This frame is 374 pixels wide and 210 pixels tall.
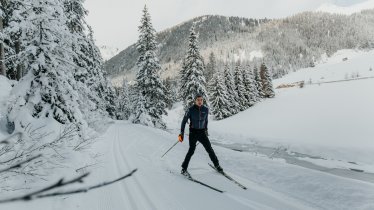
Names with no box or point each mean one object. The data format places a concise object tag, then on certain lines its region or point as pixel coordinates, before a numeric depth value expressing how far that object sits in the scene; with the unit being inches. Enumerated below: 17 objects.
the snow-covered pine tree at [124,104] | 3169.3
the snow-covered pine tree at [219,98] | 1919.3
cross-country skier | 320.8
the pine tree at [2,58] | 494.7
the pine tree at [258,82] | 2268.7
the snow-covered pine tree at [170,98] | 3799.2
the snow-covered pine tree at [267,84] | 2295.8
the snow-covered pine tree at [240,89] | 2052.2
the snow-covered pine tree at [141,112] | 1414.9
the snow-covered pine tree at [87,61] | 659.5
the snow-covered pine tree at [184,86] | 1523.1
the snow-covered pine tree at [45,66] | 394.0
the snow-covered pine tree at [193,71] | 1454.2
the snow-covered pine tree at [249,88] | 2074.3
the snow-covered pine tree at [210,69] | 3841.0
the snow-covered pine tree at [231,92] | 2020.2
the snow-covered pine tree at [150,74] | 1437.0
